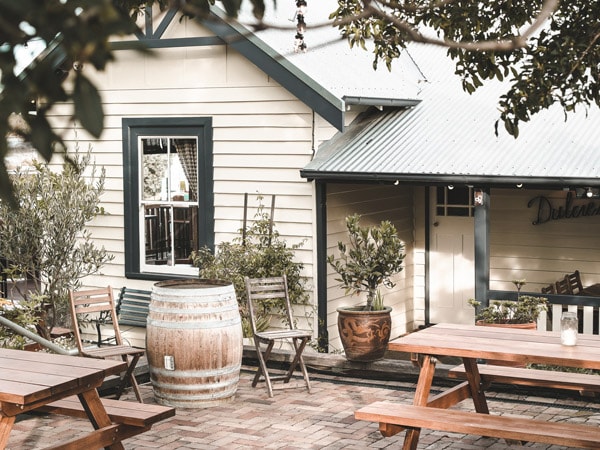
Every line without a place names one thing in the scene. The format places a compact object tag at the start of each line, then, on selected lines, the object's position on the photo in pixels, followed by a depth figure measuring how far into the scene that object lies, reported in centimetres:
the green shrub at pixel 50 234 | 1094
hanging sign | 1183
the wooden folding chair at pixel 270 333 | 913
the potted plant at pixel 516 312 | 957
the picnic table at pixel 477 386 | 584
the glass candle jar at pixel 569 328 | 653
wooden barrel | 837
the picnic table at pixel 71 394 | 555
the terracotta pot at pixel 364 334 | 986
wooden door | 1256
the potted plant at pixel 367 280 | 986
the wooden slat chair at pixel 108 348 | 848
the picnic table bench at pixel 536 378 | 702
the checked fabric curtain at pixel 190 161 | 1157
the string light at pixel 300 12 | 411
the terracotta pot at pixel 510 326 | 934
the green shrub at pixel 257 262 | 1052
